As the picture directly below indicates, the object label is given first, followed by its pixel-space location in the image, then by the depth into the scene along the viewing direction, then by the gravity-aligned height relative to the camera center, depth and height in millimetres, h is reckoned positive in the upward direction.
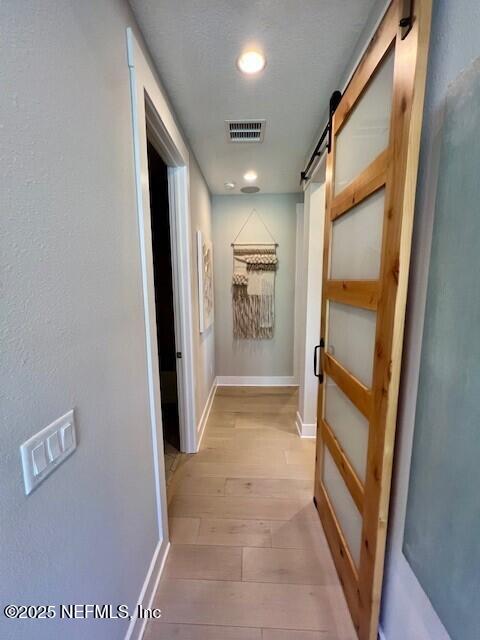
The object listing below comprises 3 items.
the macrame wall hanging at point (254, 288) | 3525 -106
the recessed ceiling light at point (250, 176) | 2717 +1050
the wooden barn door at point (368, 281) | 813 -5
